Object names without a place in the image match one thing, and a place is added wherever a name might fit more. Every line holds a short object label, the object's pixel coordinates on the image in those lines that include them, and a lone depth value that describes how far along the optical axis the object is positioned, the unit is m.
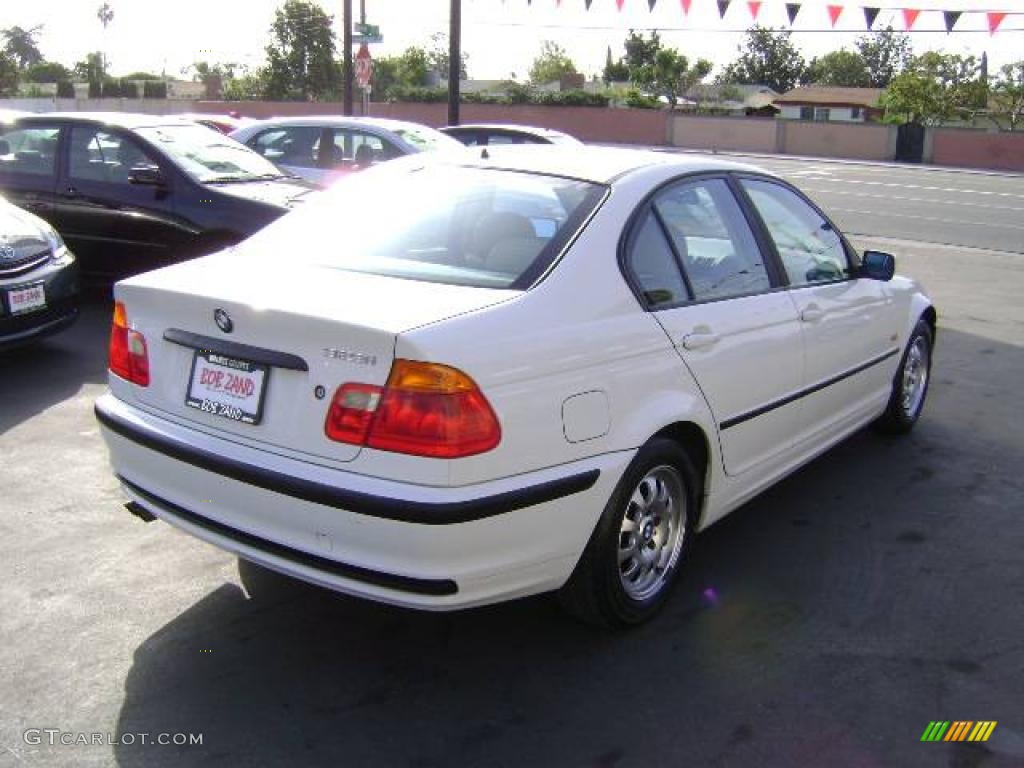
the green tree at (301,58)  62.06
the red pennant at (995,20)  21.86
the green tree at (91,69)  78.86
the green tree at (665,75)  63.28
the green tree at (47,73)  90.81
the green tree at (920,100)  50.72
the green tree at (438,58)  96.39
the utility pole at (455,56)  16.66
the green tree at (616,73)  96.25
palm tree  110.00
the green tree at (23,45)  113.88
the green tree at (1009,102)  50.41
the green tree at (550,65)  102.19
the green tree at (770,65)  102.12
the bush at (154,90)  62.41
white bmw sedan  2.79
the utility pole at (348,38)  24.31
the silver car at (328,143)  10.84
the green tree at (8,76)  71.51
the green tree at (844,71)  103.31
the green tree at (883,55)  99.25
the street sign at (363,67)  20.73
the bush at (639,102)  54.94
